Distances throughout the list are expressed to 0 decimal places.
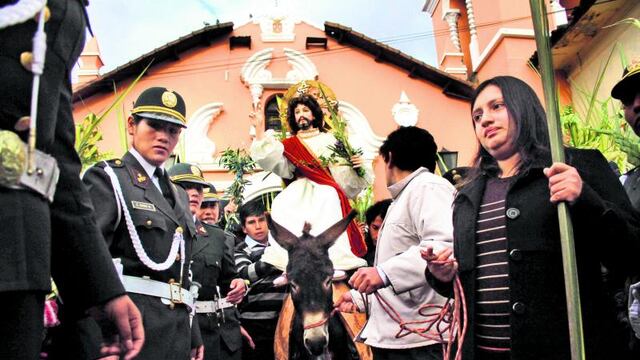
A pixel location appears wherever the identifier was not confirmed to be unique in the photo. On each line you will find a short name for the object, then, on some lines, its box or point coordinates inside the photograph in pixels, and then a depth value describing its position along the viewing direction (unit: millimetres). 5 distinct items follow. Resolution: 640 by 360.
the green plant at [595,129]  5094
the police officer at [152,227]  3254
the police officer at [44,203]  1349
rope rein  2656
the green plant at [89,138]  4785
